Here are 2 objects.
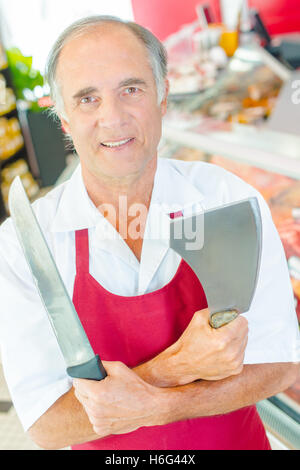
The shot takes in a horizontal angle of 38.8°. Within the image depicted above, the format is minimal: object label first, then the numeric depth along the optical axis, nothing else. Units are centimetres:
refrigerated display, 115
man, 55
